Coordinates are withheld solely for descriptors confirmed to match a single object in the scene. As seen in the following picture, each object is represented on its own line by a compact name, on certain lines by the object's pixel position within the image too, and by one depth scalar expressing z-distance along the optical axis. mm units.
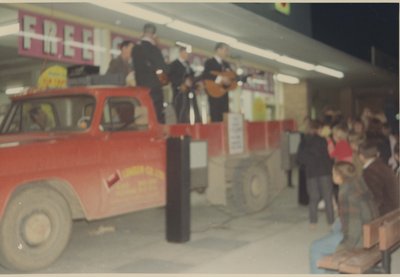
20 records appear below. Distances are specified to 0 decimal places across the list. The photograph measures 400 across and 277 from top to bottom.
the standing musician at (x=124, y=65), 7547
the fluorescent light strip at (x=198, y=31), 8250
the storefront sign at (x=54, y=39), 8500
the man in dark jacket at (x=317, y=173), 6988
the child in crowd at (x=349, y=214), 4117
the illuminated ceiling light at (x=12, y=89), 7453
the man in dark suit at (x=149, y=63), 7031
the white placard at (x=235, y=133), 7496
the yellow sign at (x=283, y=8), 11598
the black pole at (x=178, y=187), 5961
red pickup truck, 4773
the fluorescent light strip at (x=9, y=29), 8453
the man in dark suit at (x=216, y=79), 8383
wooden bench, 3875
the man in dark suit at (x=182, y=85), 8211
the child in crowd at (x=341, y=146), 7414
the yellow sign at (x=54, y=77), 8617
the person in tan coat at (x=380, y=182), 4734
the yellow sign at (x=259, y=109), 16538
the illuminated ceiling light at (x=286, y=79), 18655
